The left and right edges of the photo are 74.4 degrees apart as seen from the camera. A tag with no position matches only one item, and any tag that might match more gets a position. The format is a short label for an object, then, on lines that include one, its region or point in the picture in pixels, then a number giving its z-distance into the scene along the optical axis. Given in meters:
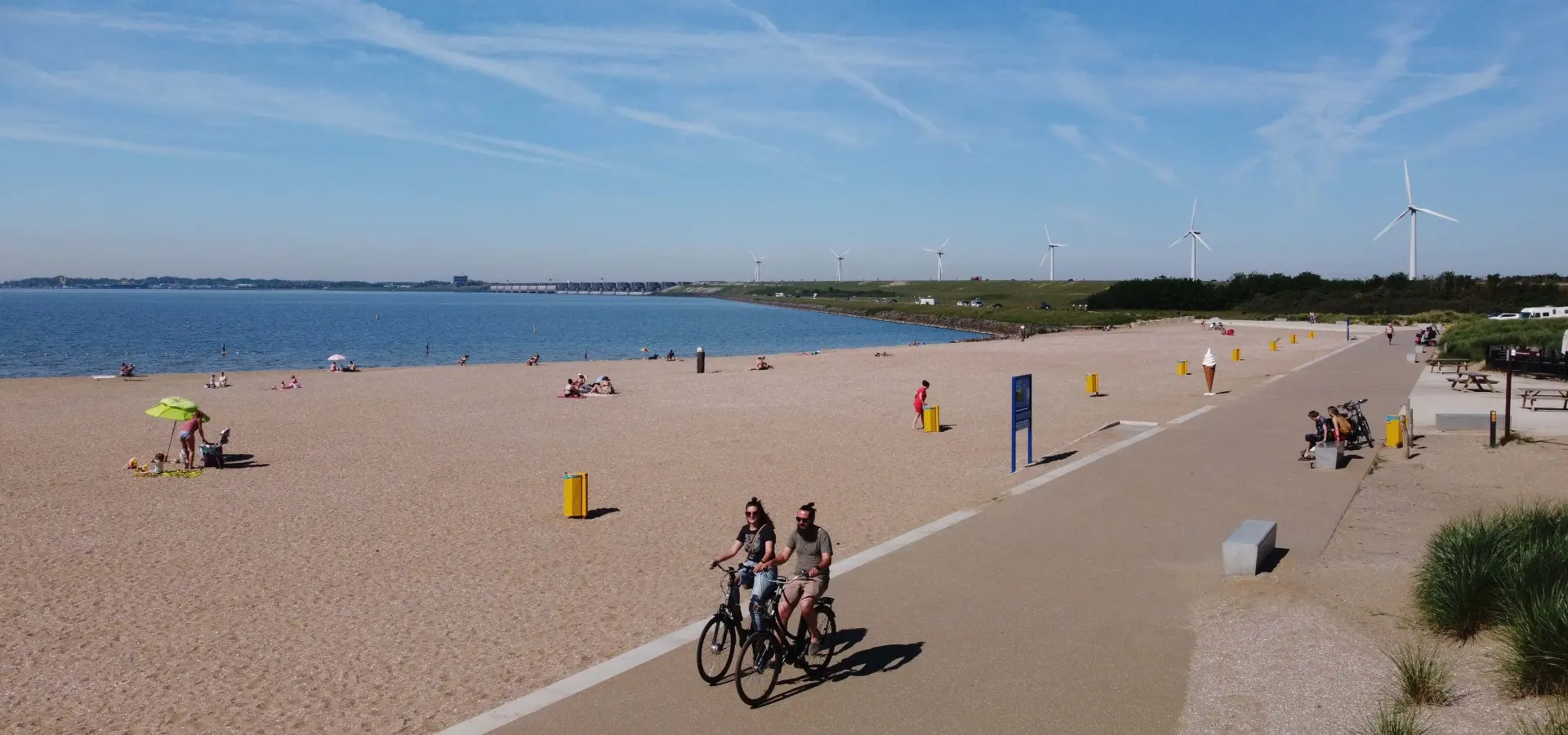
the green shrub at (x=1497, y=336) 35.53
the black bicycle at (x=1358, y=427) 16.89
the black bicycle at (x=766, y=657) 6.88
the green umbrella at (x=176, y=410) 18.42
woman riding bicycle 7.43
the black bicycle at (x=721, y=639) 7.09
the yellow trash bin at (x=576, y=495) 13.59
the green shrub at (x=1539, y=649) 6.12
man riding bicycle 7.36
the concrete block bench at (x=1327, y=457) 15.02
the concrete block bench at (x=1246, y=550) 9.45
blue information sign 15.94
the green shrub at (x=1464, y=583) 7.39
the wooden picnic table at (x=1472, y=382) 25.78
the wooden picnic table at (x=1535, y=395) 20.77
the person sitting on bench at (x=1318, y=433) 15.68
